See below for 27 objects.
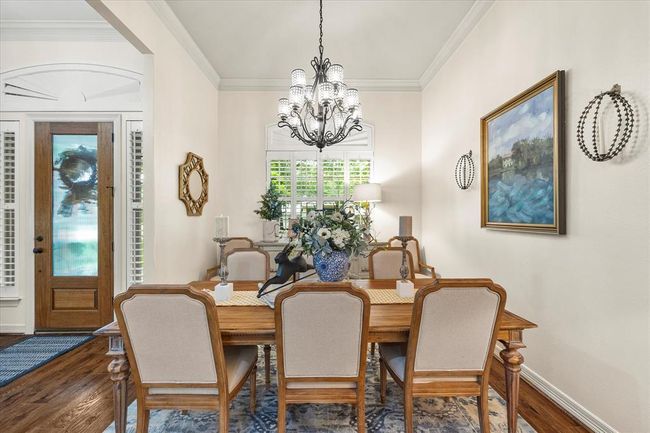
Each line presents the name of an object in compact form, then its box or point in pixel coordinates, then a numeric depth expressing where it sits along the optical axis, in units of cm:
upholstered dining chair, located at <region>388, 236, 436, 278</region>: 410
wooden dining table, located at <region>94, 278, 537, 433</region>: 151
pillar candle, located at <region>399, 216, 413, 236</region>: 197
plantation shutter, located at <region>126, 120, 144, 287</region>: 333
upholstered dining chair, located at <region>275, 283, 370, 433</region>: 136
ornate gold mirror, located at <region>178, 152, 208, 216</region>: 322
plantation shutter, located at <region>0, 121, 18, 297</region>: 327
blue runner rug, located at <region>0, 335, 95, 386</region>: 250
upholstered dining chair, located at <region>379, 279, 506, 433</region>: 140
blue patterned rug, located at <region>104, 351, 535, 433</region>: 183
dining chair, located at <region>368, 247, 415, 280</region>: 278
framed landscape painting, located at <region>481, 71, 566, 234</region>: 196
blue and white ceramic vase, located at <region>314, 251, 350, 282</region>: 192
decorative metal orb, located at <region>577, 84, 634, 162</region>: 152
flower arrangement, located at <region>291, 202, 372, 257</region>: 186
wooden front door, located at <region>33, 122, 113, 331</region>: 332
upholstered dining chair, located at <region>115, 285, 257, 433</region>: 133
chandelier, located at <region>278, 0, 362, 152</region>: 246
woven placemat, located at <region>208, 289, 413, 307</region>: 187
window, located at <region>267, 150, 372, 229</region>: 448
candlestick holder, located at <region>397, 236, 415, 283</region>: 197
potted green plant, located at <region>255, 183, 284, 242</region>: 425
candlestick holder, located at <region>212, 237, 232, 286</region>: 190
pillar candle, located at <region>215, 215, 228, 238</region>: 192
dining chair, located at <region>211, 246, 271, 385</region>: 273
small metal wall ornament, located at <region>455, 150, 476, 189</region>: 312
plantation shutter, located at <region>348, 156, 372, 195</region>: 453
